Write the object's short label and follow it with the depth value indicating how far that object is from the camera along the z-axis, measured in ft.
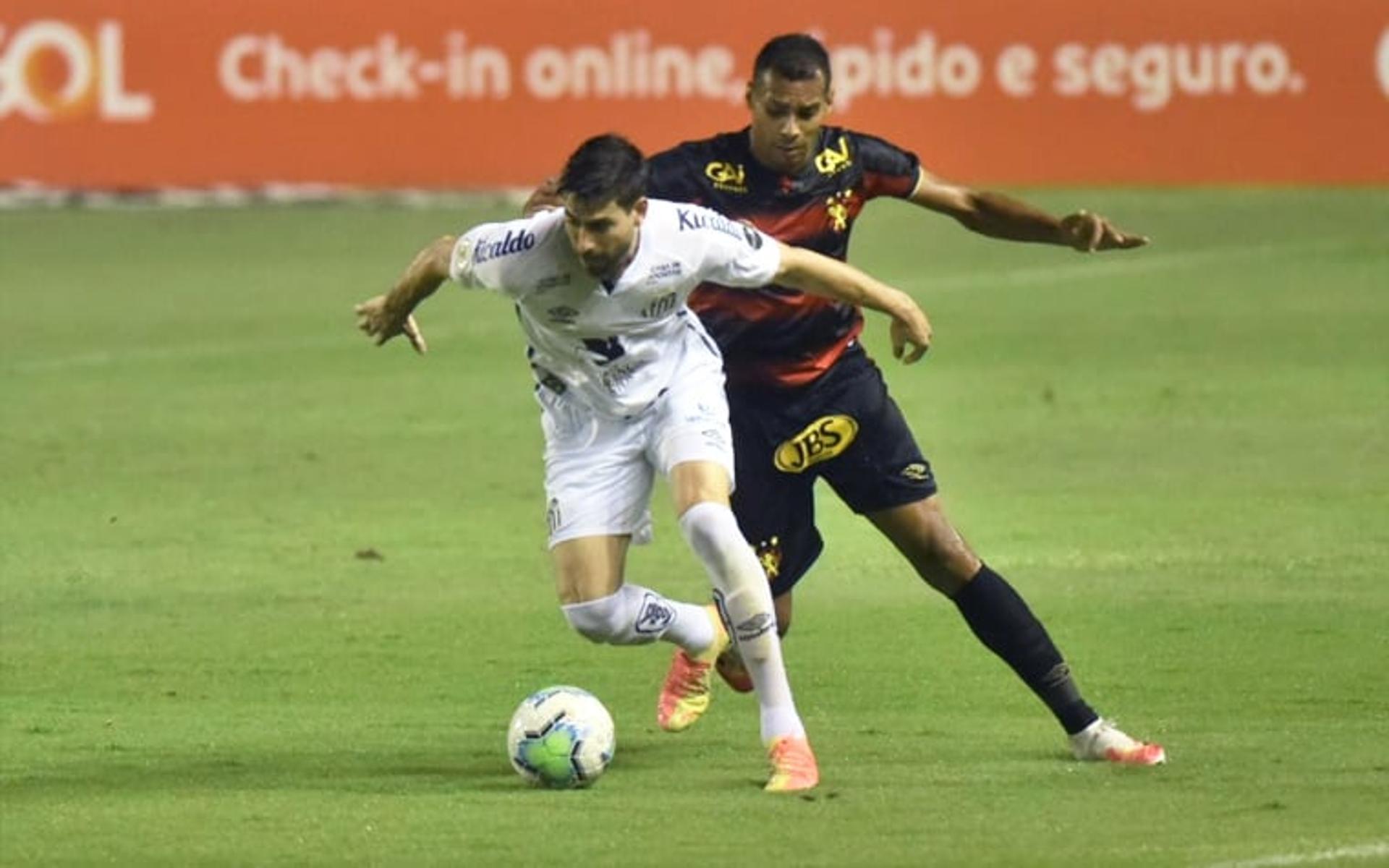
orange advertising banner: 175.63
